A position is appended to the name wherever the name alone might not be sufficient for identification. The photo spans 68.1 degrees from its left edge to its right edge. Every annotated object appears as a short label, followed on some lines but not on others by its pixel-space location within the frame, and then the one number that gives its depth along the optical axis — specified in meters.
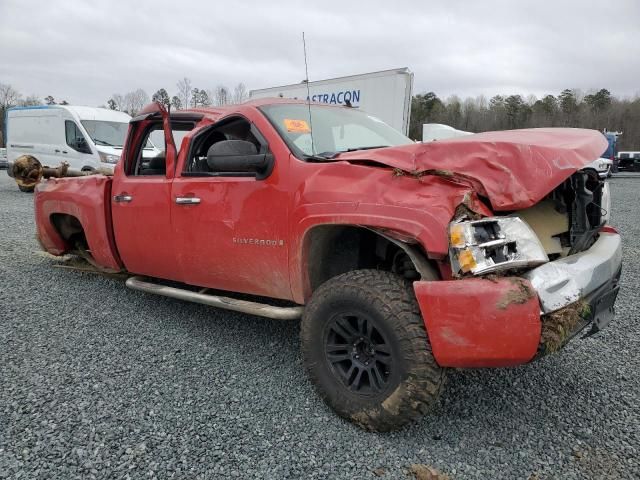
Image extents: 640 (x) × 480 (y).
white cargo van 12.64
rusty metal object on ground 5.67
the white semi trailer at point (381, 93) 10.94
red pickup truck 2.06
